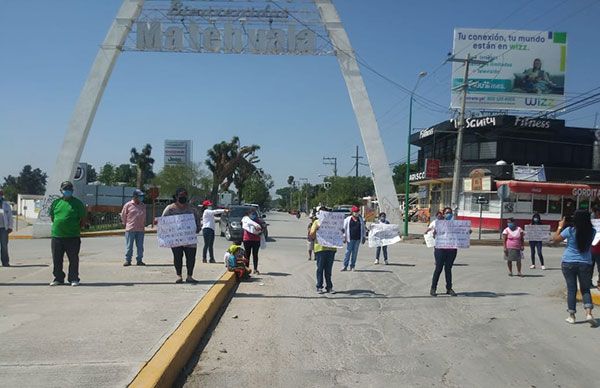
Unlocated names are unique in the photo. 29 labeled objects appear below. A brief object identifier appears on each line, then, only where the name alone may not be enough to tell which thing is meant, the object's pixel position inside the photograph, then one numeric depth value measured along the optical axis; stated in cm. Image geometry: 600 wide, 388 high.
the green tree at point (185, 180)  7556
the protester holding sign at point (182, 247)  1084
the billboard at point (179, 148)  12888
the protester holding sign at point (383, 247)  1767
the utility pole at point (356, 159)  9023
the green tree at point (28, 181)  12965
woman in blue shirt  870
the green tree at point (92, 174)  13695
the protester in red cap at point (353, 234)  1499
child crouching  1245
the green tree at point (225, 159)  7700
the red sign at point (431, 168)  4343
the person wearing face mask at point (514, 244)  1510
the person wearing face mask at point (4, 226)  1308
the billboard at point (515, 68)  4784
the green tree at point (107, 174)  10531
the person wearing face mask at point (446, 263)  1141
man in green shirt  1016
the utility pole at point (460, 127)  3381
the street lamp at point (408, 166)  3359
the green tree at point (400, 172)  11118
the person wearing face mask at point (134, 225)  1345
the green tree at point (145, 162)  9331
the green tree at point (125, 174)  10760
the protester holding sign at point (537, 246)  1750
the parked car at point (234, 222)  2581
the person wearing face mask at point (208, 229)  1508
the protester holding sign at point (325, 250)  1133
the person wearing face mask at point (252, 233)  1302
